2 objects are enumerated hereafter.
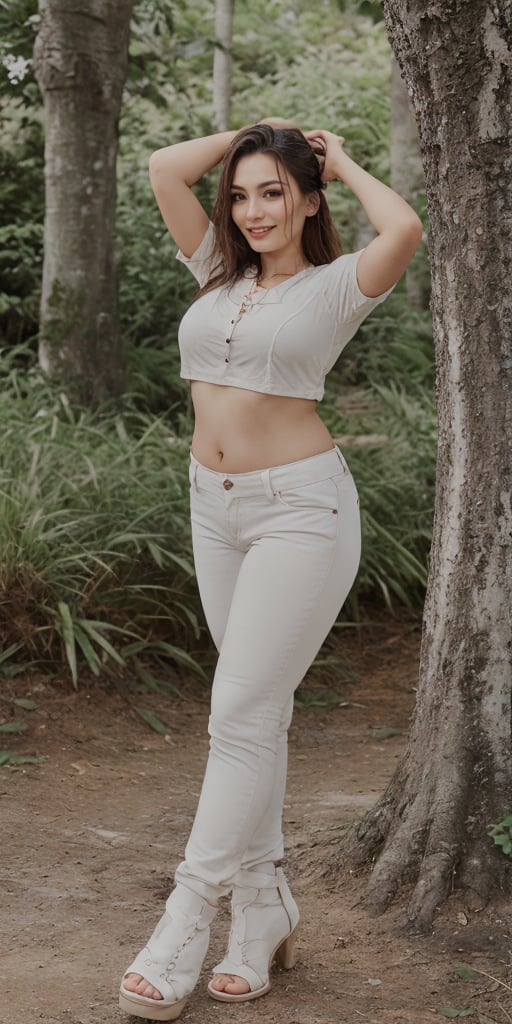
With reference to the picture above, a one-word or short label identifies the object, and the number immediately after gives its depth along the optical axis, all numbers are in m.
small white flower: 8.17
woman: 2.84
